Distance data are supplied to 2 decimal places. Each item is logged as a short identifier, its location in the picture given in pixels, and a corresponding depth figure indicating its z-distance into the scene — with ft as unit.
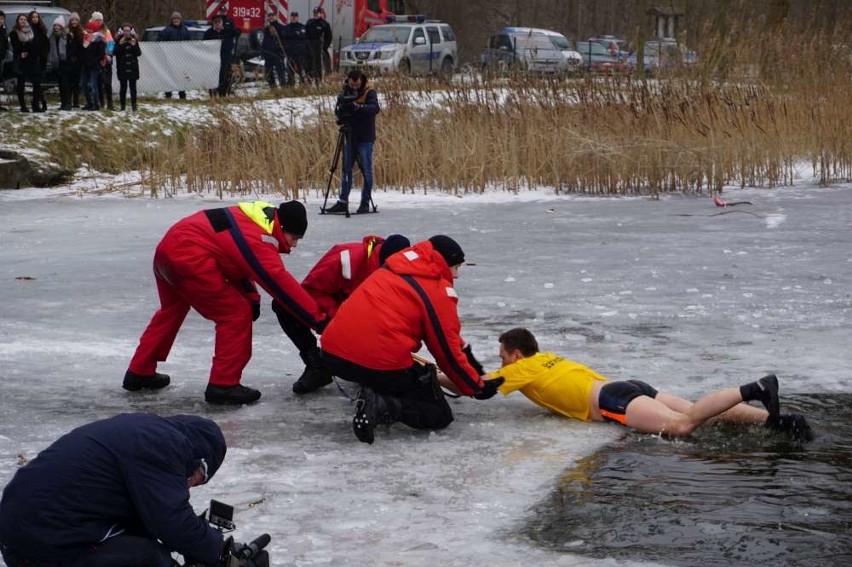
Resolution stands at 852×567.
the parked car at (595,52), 135.74
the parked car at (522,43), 114.77
